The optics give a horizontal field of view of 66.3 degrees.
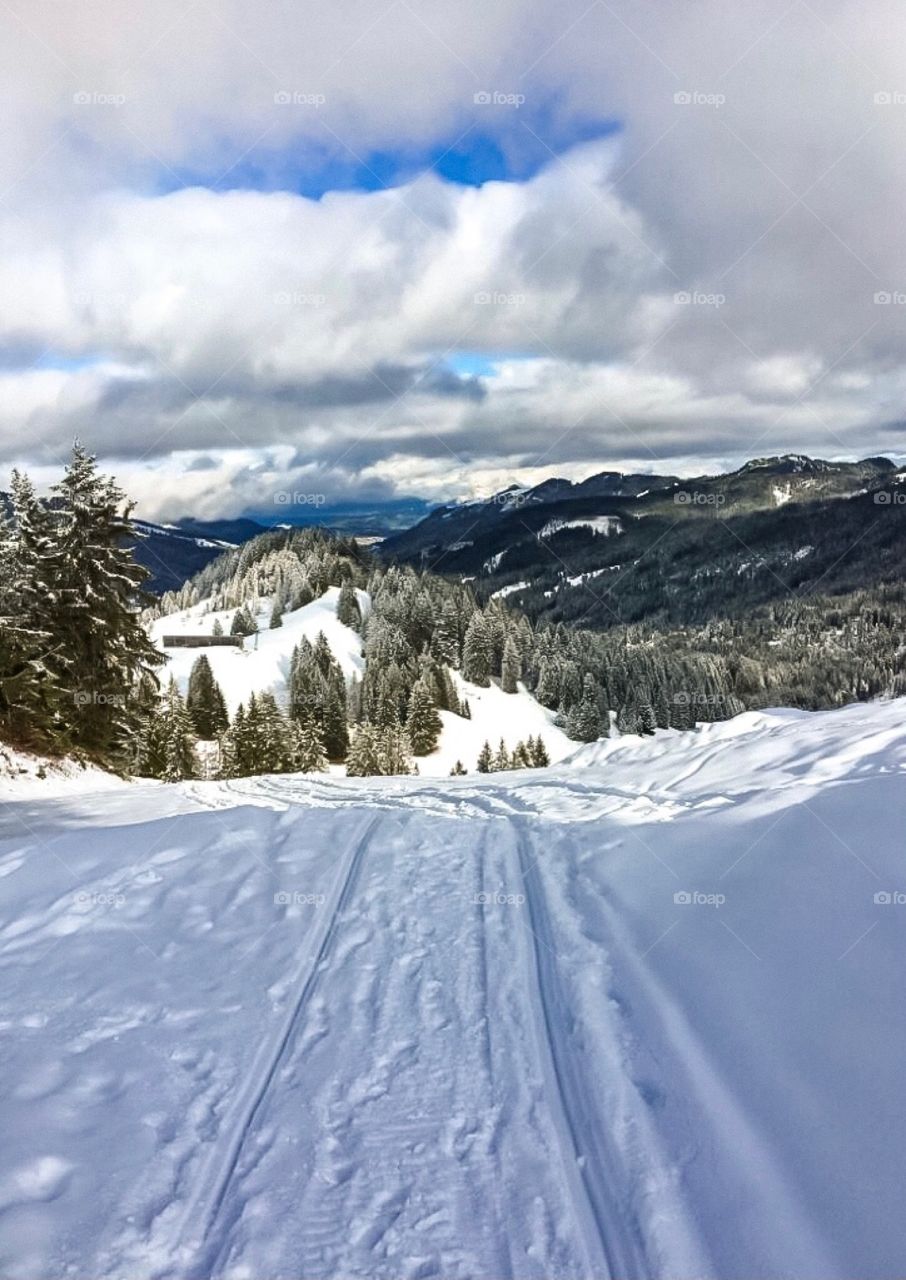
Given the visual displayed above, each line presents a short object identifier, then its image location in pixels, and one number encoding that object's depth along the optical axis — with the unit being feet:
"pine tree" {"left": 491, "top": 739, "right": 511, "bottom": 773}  238.07
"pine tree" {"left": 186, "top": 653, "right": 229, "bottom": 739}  239.30
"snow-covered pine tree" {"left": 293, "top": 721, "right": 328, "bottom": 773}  184.24
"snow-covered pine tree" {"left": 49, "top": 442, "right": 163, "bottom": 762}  77.66
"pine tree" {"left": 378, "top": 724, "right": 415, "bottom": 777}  202.89
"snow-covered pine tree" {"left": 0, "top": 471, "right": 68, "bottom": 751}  67.05
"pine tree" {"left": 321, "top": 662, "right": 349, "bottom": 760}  258.45
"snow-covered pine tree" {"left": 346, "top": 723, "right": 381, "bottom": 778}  189.57
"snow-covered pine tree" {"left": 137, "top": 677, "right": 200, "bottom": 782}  147.95
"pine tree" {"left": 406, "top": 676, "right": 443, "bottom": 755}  272.51
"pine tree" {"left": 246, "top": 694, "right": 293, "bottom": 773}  159.53
